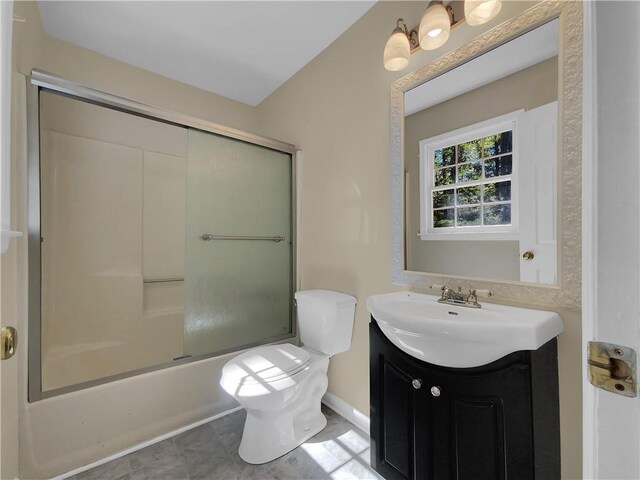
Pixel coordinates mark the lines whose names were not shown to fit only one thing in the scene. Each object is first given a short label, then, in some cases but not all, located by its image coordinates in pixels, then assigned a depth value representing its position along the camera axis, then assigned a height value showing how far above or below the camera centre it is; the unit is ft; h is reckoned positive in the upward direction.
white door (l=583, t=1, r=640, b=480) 1.21 +0.13
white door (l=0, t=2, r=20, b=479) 1.94 -1.53
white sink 2.70 -0.93
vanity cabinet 2.76 -1.94
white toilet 4.37 -2.24
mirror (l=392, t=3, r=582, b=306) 3.09 +1.00
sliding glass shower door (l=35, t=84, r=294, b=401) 5.95 -0.07
